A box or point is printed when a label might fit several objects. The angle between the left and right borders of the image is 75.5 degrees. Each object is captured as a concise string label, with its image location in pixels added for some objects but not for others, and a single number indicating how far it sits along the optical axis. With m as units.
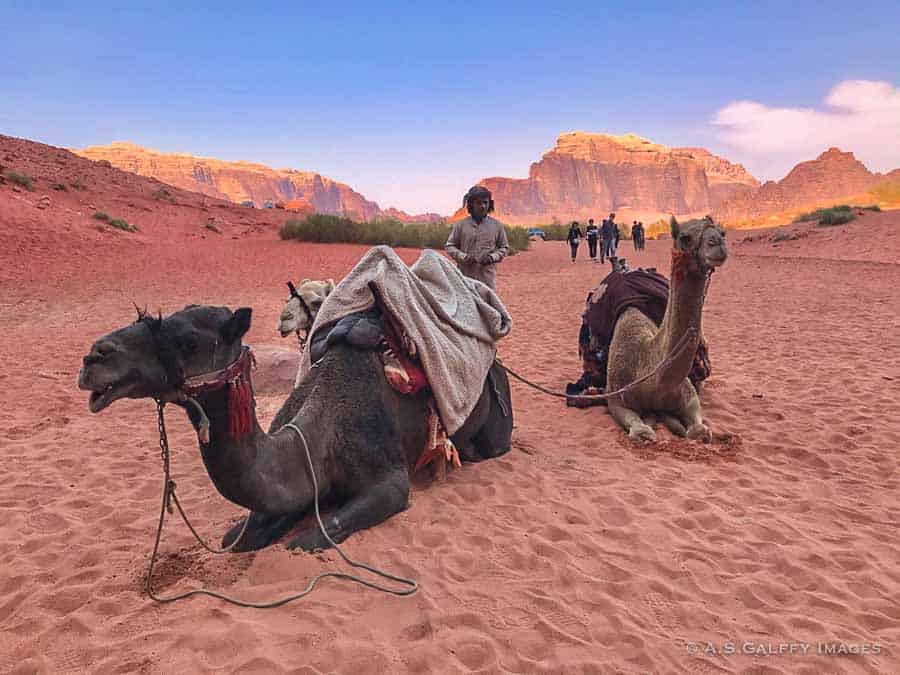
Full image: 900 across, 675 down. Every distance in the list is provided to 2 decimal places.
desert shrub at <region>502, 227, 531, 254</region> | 31.75
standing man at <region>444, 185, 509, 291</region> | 6.82
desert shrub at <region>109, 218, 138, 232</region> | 23.56
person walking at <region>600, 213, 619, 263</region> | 21.86
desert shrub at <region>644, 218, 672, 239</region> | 57.96
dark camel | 2.25
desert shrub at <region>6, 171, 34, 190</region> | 24.08
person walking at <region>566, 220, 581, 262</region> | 25.80
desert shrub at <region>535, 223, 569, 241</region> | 48.69
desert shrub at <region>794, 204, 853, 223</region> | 30.65
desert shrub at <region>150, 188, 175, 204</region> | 35.06
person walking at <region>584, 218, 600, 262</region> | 25.53
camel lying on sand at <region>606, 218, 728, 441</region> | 4.25
